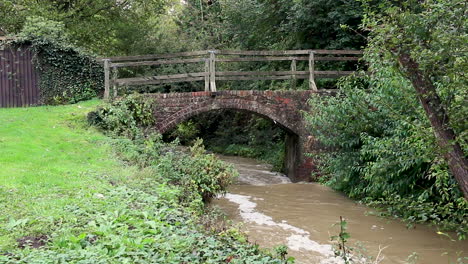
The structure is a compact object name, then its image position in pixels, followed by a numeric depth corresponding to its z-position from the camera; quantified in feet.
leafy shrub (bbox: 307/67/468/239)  27.40
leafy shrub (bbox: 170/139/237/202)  28.58
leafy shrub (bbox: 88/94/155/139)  39.47
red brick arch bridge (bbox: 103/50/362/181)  44.21
